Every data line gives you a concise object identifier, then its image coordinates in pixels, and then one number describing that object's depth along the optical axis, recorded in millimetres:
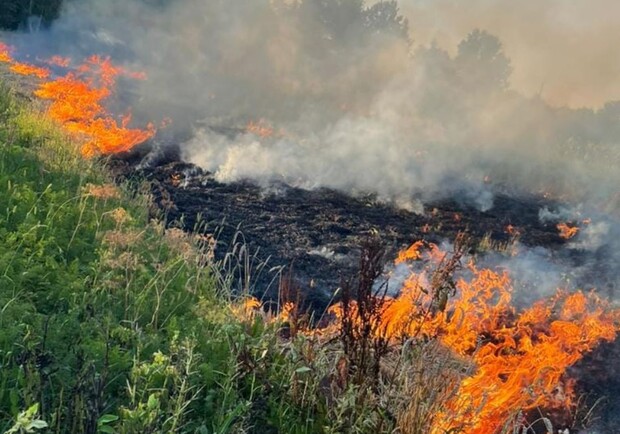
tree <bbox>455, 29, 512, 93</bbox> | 41094
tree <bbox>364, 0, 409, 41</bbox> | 43281
